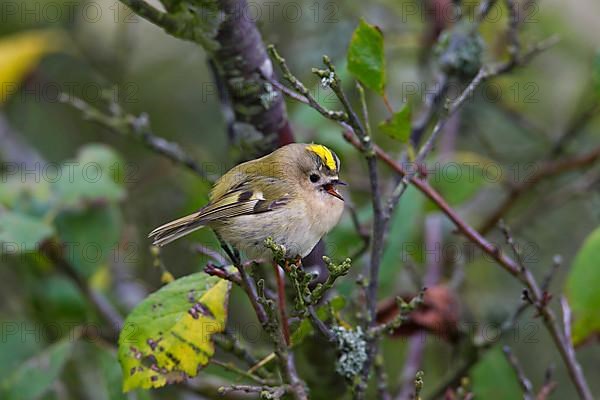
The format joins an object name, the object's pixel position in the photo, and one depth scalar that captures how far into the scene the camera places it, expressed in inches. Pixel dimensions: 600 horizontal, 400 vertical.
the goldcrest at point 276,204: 148.3
